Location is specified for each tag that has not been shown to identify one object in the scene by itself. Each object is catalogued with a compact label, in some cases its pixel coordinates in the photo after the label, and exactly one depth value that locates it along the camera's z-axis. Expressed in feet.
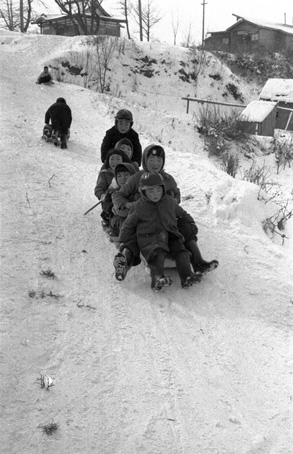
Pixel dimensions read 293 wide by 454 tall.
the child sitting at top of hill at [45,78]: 56.65
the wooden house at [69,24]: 123.13
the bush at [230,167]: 34.55
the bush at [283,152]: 46.68
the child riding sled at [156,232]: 14.97
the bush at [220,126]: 52.85
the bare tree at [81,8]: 102.89
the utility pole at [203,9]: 166.15
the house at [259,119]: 56.18
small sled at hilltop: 33.30
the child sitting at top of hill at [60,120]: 33.63
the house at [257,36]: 144.97
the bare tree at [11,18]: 139.42
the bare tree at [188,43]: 112.20
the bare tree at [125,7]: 131.64
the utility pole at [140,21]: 139.99
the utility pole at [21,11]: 121.72
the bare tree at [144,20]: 140.67
